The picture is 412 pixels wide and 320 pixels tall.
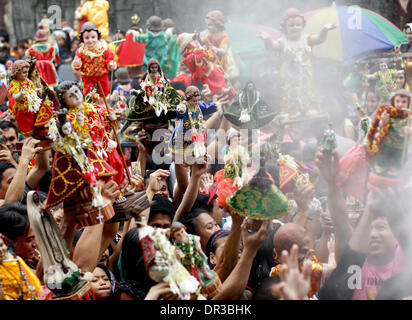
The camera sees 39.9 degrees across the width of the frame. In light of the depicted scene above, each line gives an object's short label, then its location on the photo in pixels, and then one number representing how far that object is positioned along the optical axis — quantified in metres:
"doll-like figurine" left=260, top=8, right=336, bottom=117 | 6.79
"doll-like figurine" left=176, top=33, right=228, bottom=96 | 6.29
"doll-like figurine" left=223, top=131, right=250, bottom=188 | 3.91
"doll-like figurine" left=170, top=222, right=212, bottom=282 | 2.76
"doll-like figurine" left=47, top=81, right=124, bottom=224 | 3.48
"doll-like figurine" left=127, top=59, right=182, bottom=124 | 4.77
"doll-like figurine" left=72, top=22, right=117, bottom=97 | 5.08
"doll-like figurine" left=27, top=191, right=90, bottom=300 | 2.93
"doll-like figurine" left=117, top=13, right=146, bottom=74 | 8.17
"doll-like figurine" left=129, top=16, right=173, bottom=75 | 7.78
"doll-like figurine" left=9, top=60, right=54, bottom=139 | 4.37
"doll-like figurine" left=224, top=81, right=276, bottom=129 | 4.75
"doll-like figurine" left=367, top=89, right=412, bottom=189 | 3.04
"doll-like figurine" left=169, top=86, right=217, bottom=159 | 4.45
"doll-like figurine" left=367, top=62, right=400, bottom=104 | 5.18
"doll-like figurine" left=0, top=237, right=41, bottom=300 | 2.90
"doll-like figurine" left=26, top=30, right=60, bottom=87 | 7.70
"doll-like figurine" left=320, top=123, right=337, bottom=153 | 3.23
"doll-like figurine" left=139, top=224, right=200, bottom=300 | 2.56
